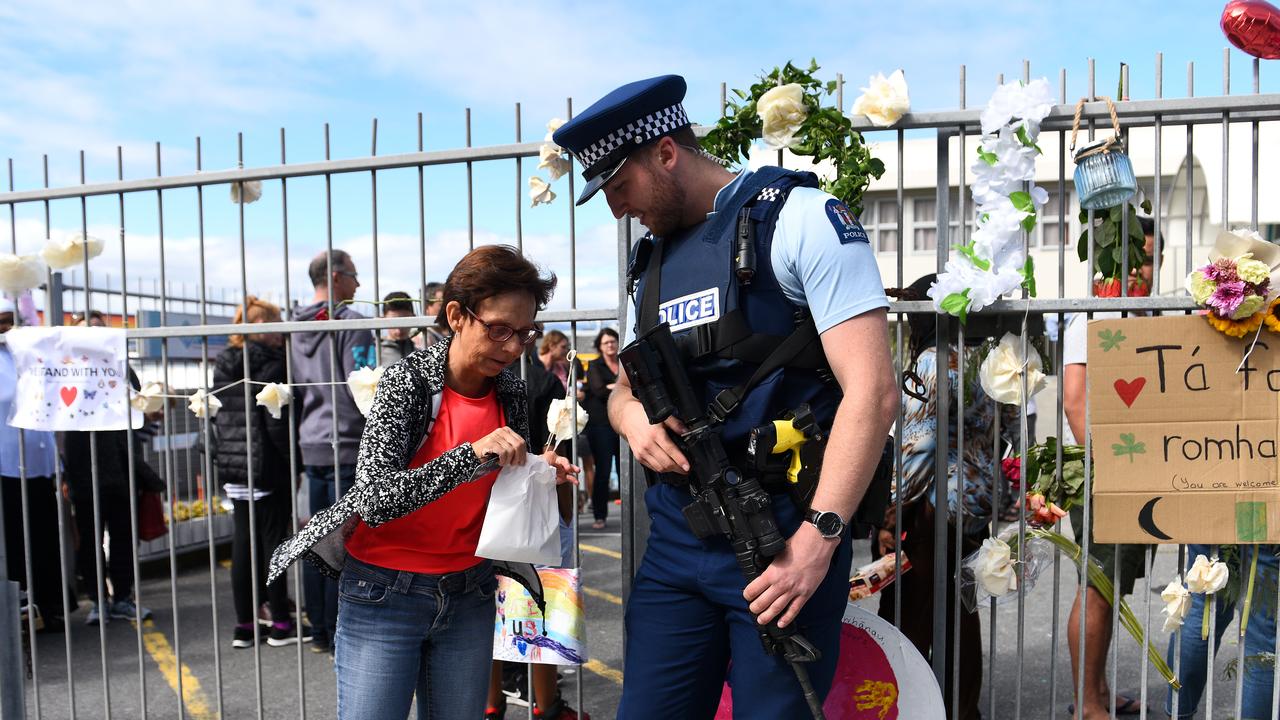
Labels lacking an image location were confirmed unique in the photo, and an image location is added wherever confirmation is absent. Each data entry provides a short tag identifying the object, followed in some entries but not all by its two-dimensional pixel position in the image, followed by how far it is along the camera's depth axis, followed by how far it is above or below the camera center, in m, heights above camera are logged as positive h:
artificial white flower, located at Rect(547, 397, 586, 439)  2.98 -0.29
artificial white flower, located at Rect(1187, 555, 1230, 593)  2.71 -0.74
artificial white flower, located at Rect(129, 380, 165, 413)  3.44 -0.23
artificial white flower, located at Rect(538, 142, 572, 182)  2.90 +0.52
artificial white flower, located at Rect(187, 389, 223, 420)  3.29 -0.24
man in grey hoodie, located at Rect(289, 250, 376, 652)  4.05 -0.38
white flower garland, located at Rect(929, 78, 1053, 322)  2.63 +0.32
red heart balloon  2.55 +0.79
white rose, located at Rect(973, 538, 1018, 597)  2.75 -0.72
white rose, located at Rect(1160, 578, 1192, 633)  2.75 -0.84
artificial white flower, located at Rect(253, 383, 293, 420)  3.16 -0.21
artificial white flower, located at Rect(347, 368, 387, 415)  3.01 -0.17
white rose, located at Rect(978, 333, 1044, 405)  2.68 -0.14
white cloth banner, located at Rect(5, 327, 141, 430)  3.44 -0.16
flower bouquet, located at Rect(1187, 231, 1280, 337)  2.51 +0.09
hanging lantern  2.56 +0.40
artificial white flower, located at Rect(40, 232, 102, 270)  3.42 +0.31
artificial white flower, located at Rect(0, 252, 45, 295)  3.44 +0.24
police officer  1.95 -0.09
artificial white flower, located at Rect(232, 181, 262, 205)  3.26 +0.49
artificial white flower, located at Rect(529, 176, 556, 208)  2.96 +0.43
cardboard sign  2.58 -0.31
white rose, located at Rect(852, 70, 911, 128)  2.69 +0.64
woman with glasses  2.32 -0.44
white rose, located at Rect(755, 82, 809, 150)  2.72 +0.62
